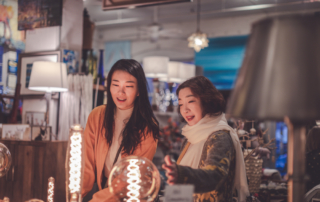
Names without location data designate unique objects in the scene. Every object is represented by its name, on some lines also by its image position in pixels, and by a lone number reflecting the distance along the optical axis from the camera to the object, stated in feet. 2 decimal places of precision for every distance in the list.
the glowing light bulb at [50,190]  4.53
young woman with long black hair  5.87
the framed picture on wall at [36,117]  11.31
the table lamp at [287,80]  2.45
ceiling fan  23.26
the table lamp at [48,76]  9.59
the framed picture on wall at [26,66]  11.44
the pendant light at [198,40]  20.16
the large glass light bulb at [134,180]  3.25
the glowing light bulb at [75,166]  3.74
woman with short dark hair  3.82
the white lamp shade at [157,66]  15.52
